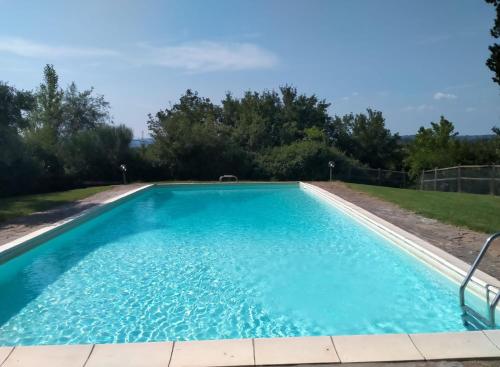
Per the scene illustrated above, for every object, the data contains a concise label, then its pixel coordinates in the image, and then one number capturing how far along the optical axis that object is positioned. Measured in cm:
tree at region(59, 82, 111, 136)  2419
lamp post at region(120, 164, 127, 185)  1732
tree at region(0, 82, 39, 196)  1151
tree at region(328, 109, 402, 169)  3139
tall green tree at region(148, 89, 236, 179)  2038
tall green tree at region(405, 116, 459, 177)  2214
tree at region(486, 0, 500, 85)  1100
